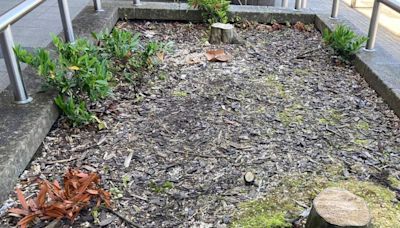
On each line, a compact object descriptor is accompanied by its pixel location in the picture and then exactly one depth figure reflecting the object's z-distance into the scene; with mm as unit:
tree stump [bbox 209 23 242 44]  4098
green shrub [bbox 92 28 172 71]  3293
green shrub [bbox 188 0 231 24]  4402
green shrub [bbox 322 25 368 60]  3623
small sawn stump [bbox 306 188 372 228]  1748
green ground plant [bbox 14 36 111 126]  2564
